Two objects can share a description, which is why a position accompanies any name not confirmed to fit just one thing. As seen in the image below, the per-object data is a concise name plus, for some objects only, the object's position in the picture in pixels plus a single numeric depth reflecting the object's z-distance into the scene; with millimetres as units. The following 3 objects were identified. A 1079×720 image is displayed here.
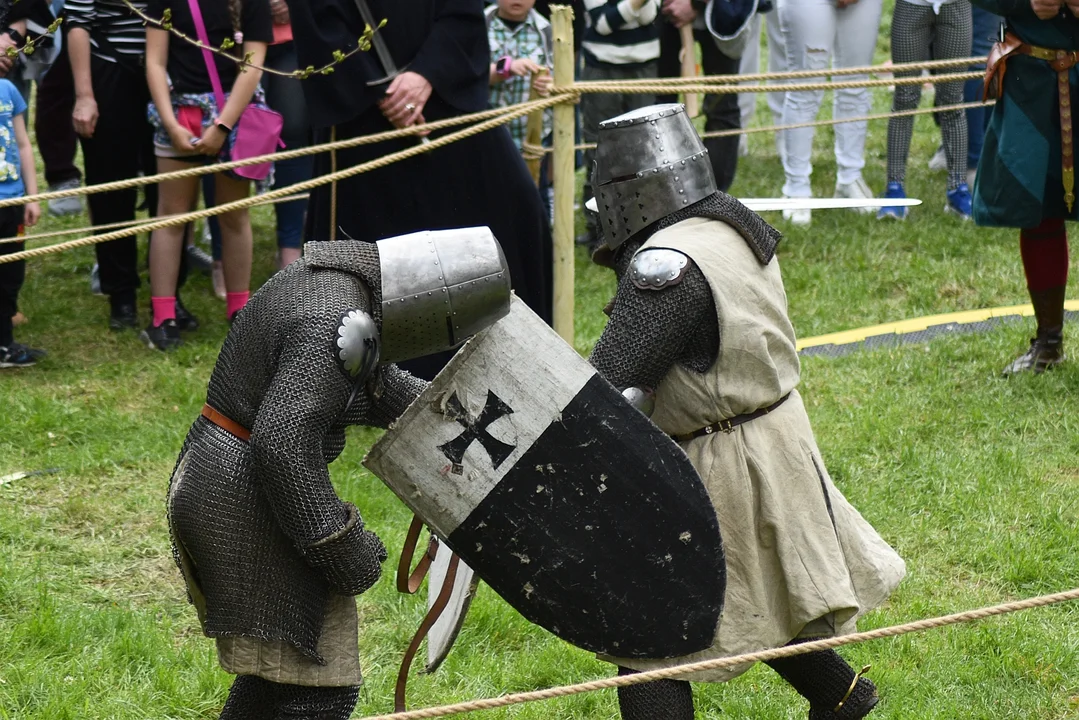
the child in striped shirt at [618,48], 13250
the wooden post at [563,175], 8383
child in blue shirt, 10633
